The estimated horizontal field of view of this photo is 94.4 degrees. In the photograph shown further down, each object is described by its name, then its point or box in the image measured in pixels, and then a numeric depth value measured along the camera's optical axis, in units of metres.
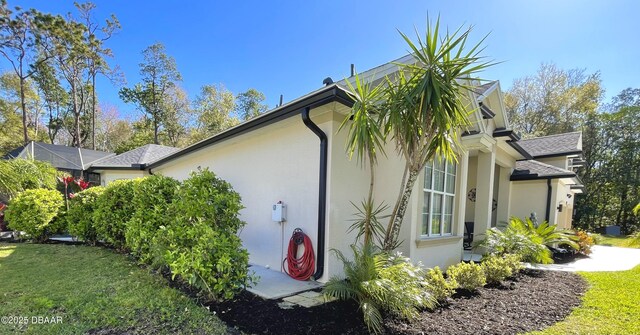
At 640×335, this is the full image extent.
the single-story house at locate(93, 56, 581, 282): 5.51
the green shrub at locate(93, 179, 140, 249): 7.65
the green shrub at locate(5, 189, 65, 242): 9.50
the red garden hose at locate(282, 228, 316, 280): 5.61
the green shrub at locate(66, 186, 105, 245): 9.05
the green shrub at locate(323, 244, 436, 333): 3.98
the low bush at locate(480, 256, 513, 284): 6.07
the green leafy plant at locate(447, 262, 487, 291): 5.38
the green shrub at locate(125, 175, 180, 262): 5.76
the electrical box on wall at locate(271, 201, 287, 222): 6.19
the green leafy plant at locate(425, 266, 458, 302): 4.72
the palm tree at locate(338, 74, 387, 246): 4.57
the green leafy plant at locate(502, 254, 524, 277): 6.77
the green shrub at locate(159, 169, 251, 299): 4.35
